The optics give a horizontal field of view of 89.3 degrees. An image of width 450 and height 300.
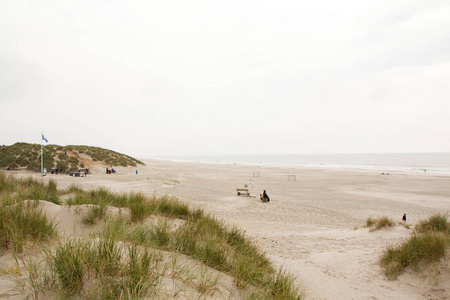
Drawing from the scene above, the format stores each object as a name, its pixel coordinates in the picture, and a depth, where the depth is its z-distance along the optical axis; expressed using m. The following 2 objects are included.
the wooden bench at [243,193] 19.03
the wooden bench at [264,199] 16.64
